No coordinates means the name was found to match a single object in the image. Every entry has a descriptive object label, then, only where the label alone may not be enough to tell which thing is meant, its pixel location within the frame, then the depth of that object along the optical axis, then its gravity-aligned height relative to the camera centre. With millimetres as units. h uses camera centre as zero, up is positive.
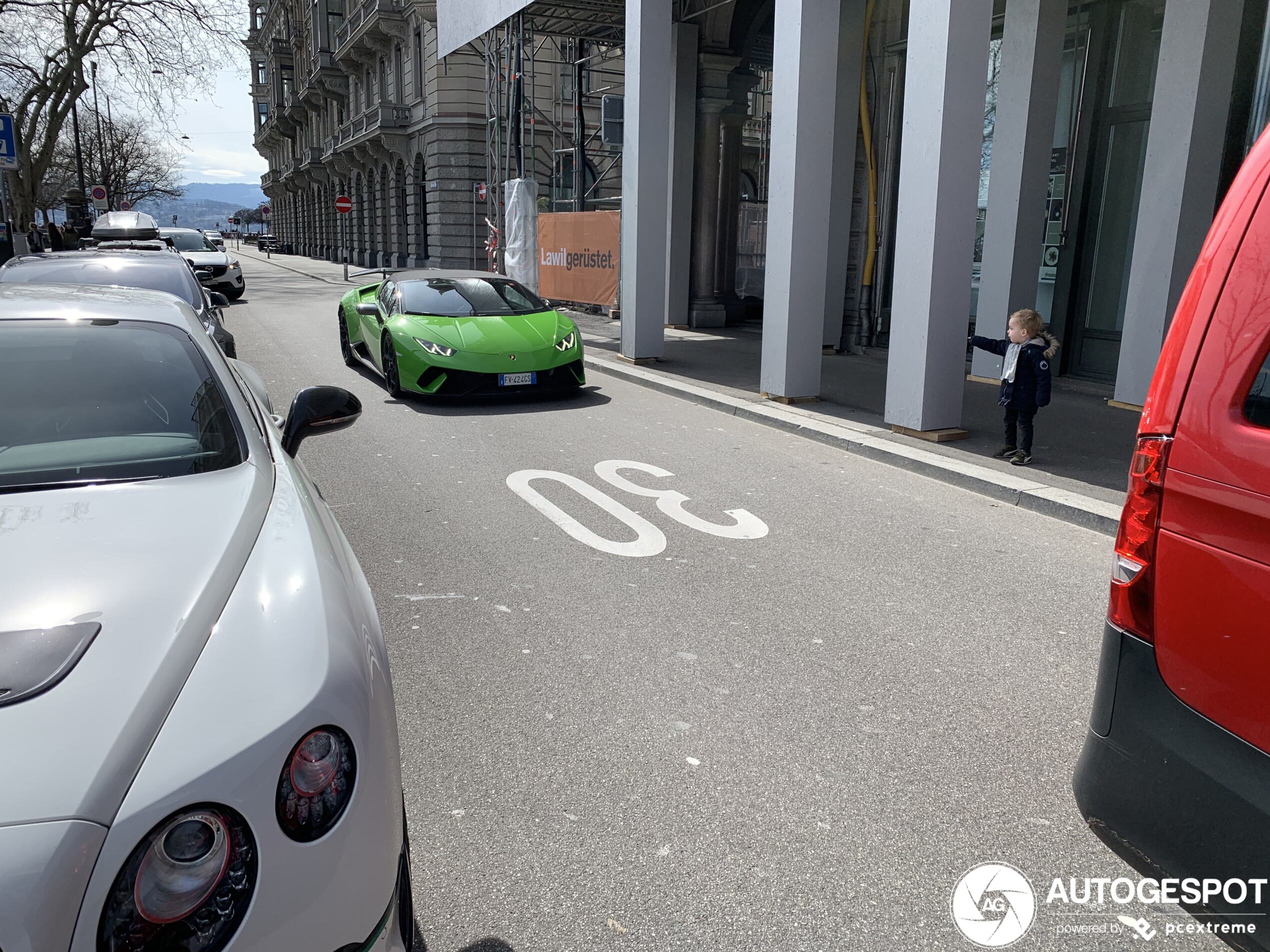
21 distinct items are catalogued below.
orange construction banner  18500 -517
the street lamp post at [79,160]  44431 +2912
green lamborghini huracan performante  9969 -1129
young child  7188 -950
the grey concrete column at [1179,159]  9258 +756
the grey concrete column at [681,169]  17641 +1120
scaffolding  18516 +3376
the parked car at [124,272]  7883 -416
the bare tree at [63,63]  32594 +5227
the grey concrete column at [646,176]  12781 +712
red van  2072 -790
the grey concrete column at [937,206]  7879 +233
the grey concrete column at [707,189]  17906 +790
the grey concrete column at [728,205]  18562 +505
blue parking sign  16141 +1234
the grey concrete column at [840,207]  14977 +406
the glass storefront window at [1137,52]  11086 +2085
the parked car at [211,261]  22719 -843
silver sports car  1503 -839
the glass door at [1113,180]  11219 +665
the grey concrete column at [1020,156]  11016 +909
